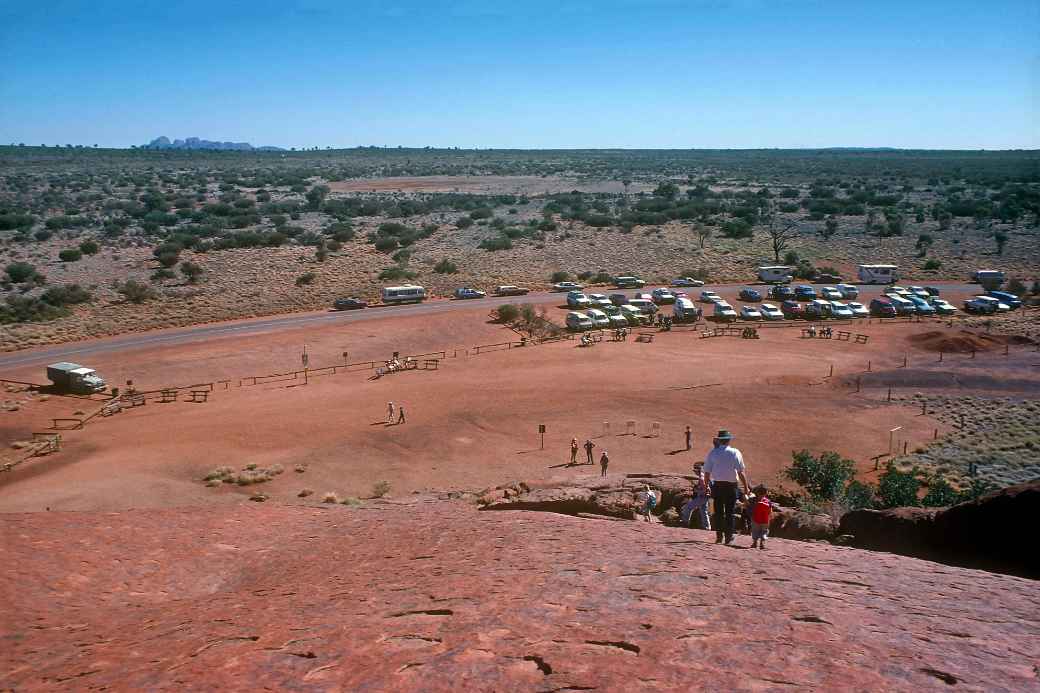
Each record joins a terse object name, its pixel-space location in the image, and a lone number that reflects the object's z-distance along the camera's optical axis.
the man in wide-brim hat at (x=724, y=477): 12.44
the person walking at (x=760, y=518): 12.74
